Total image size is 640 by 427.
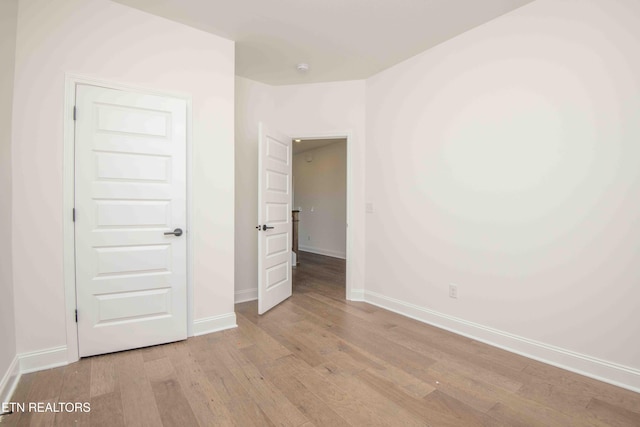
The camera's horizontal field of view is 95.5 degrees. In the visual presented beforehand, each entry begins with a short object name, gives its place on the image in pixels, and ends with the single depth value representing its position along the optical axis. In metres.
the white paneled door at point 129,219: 2.25
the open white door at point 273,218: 3.17
